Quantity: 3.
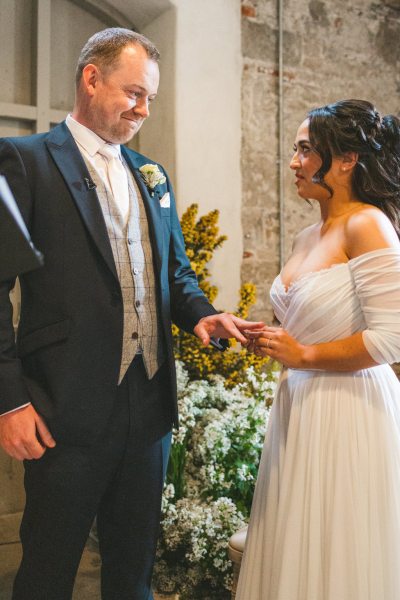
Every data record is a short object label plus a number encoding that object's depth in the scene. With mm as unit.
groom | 1969
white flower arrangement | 3127
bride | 1973
